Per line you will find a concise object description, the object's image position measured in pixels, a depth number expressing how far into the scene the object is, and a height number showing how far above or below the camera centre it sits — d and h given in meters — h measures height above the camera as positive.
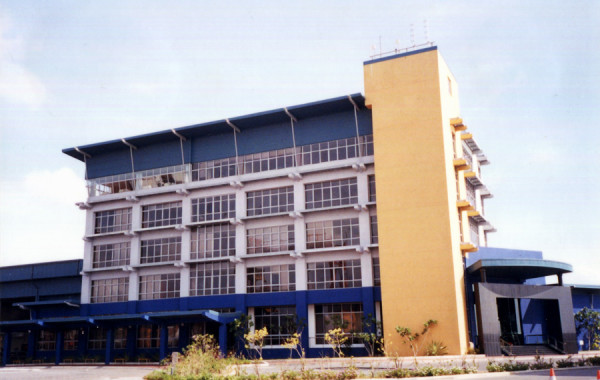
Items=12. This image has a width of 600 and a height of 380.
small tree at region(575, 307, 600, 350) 48.44 -0.67
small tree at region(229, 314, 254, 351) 48.53 -0.24
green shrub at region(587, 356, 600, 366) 29.72 -2.24
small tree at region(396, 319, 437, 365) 41.69 -0.99
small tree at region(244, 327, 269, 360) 27.52 -0.40
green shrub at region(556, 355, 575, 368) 29.05 -2.32
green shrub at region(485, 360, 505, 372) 27.94 -2.33
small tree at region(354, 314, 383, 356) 43.61 -0.93
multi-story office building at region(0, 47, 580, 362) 44.09 +8.83
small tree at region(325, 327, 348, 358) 44.34 -1.36
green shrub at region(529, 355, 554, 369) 28.44 -2.31
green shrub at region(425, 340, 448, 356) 40.47 -1.96
